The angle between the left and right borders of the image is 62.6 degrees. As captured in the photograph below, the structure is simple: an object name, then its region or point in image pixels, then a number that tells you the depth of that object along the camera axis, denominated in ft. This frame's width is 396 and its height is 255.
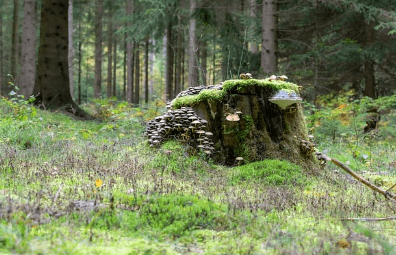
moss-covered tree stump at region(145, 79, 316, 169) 16.71
